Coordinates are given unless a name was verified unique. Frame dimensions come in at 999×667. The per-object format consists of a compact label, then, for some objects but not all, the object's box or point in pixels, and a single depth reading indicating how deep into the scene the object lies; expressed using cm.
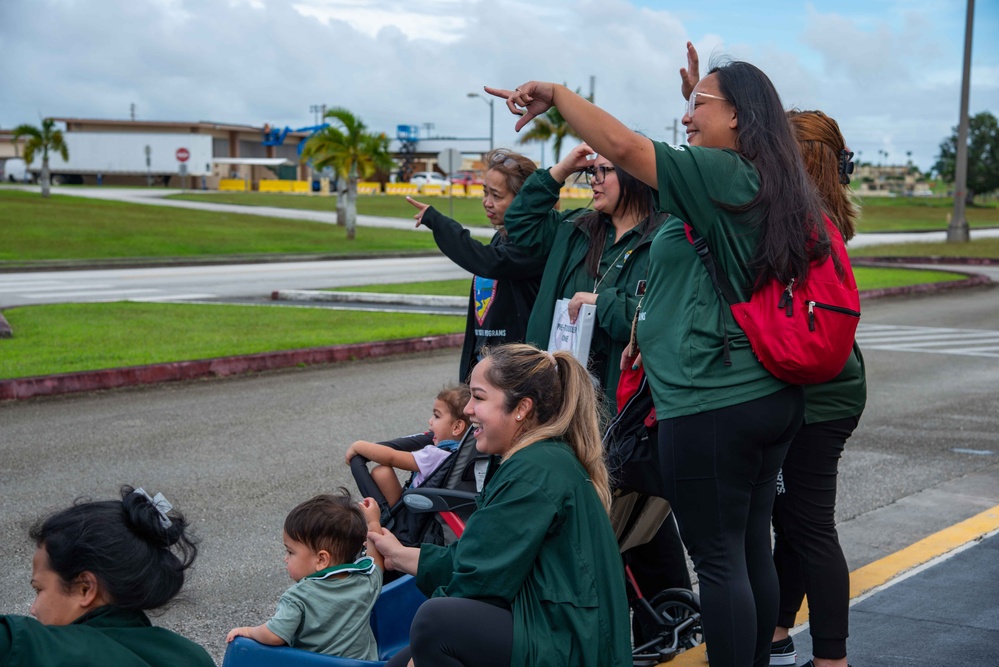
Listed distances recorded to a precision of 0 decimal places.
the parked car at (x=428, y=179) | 8356
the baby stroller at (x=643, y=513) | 352
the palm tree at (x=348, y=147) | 3844
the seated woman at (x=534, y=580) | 280
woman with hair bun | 257
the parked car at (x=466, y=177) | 8508
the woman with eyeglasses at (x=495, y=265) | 456
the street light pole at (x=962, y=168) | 3319
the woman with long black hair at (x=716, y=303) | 302
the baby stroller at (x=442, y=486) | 378
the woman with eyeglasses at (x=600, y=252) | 398
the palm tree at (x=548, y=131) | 5266
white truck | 8394
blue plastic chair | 324
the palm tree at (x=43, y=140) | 4962
